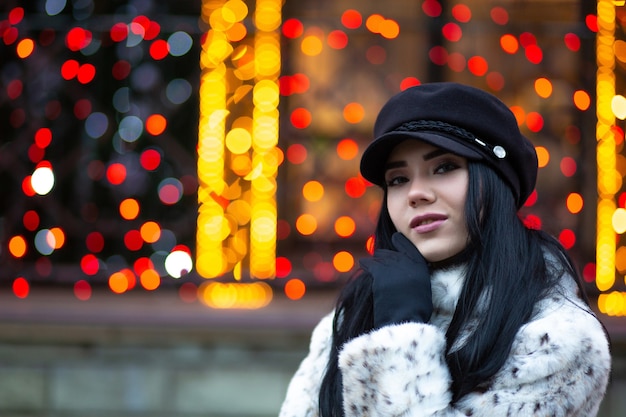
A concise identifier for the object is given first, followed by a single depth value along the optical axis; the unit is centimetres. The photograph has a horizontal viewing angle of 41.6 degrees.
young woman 166
